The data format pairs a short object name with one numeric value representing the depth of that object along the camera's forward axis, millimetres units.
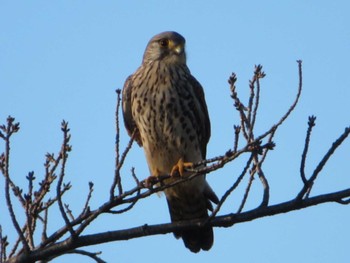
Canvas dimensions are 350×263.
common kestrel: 10992
